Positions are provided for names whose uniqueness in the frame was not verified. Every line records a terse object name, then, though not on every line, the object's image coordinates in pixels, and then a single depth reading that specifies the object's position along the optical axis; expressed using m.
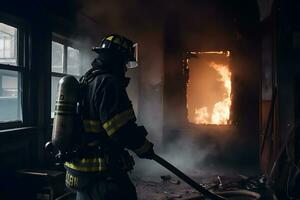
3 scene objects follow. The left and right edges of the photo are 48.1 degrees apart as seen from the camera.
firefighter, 3.10
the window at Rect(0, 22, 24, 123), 5.45
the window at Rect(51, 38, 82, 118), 7.18
